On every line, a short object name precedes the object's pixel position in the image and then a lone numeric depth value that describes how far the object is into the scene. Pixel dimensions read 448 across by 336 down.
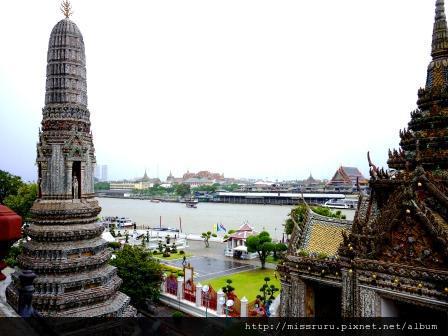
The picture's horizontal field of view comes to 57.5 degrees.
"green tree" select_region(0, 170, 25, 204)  40.25
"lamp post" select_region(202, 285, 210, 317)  22.70
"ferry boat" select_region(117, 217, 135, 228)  67.62
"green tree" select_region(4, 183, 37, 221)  34.88
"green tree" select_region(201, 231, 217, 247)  48.50
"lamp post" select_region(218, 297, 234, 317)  20.61
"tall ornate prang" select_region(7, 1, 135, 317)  16.12
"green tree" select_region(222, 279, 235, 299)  21.94
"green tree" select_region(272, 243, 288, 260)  36.09
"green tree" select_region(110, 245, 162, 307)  22.19
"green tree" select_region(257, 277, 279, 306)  21.64
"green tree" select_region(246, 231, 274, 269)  35.41
